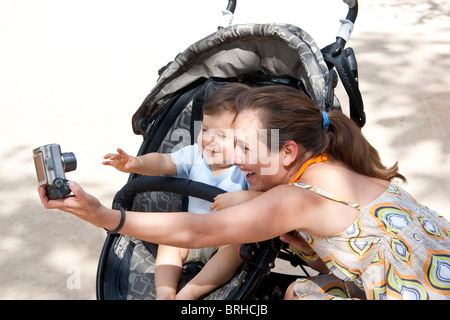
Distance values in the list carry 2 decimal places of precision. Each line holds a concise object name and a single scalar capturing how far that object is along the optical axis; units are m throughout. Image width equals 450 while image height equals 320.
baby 1.82
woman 1.49
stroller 1.85
